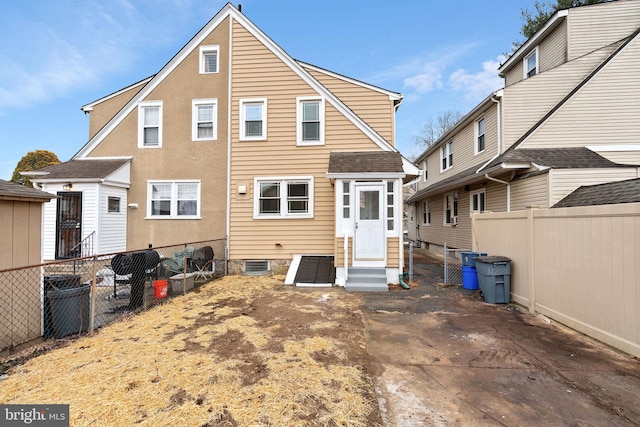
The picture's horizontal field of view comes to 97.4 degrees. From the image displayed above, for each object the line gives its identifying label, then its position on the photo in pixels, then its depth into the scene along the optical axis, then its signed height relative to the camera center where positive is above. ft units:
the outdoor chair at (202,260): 28.45 -4.17
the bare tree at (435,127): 128.26 +43.85
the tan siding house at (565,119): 30.09 +12.55
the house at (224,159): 31.86 +7.05
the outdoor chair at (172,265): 27.25 -4.52
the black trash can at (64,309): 14.67 -4.82
